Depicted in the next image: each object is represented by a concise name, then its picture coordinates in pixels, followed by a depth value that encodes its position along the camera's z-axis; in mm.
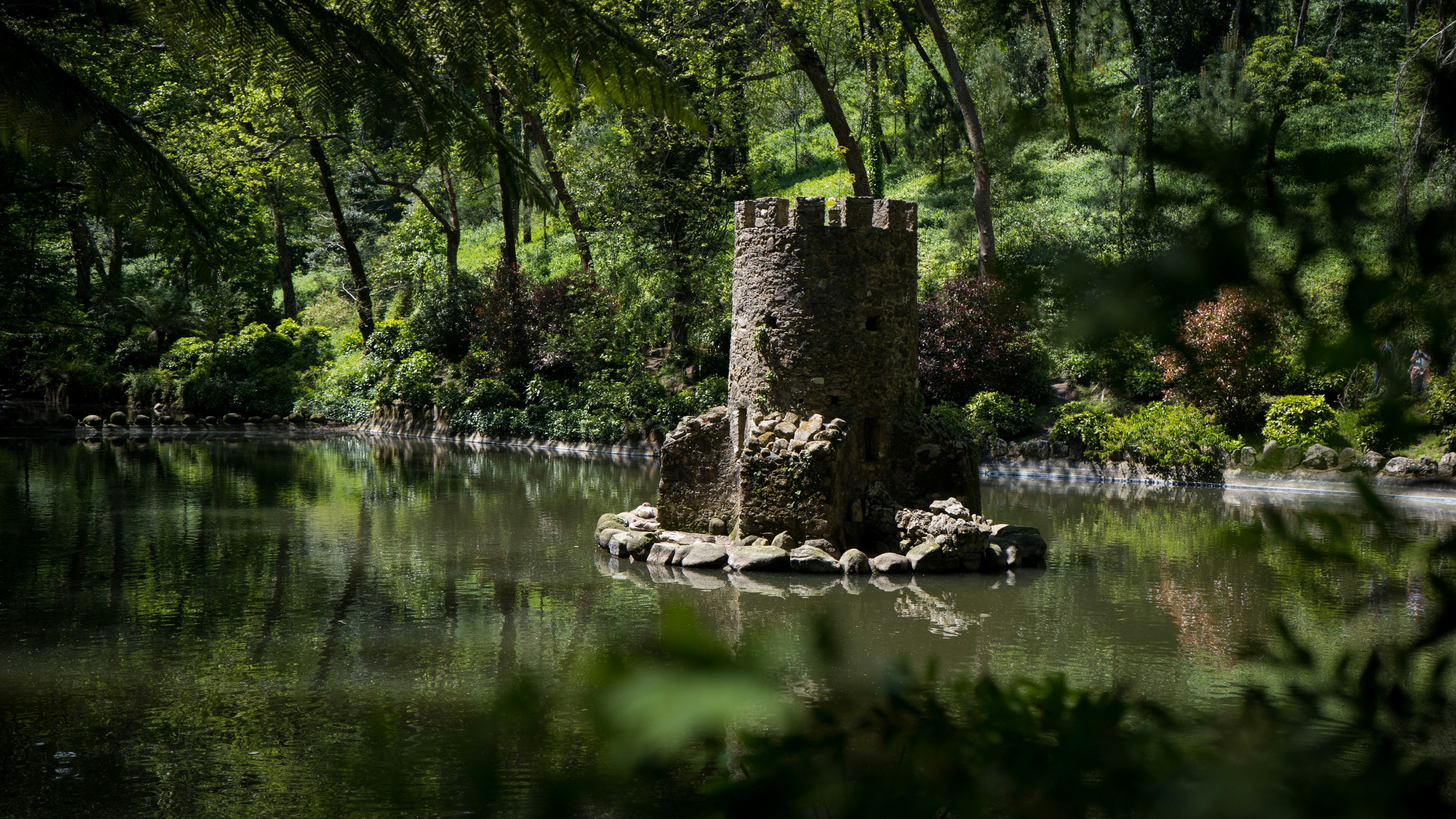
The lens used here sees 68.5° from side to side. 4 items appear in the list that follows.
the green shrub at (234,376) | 31391
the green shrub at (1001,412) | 21625
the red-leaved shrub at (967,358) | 22406
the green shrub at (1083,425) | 20328
